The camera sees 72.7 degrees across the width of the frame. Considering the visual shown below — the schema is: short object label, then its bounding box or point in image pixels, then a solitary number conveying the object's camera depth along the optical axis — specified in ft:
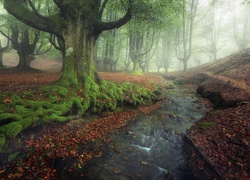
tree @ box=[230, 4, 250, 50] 124.26
